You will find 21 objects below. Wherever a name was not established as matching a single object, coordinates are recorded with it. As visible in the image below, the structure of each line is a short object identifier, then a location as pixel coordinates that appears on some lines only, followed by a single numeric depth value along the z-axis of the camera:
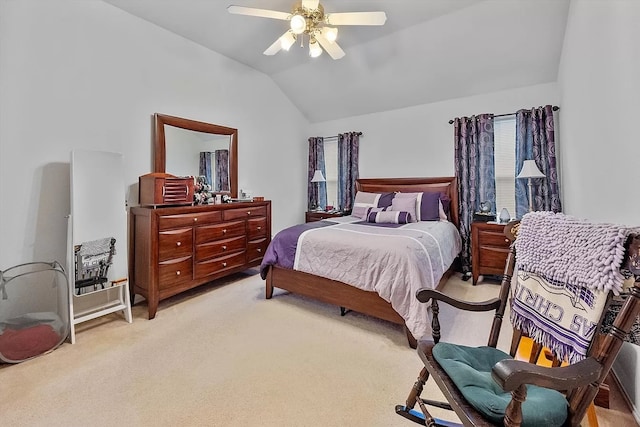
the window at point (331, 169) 5.21
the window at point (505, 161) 3.63
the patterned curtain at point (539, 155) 3.24
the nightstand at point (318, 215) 4.75
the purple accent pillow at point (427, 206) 3.62
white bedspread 2.07
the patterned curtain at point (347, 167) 4.82
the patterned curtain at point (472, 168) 3.67
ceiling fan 2.24
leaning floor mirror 2.33
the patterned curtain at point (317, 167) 5.24
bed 2.09
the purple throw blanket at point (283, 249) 2.77
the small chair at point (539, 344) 0.81
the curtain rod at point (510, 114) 3.23
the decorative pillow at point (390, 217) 3.46
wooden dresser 2.62
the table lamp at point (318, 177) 5.08
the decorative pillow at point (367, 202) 3.96
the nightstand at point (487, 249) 3.28
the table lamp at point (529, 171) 3.18
